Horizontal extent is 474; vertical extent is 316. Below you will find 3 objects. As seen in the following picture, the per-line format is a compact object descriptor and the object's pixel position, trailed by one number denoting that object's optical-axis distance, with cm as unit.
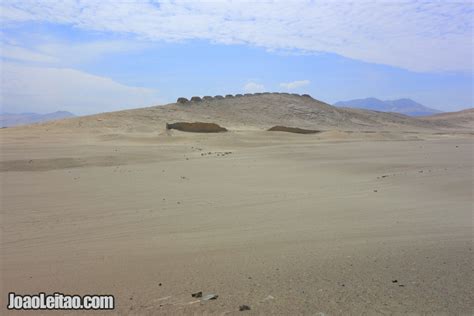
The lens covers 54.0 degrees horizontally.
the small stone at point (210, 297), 340
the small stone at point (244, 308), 321
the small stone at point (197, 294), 346
